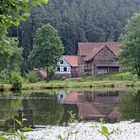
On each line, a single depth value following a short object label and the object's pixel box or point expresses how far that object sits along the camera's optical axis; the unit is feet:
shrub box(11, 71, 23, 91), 200.65
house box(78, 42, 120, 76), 349.61
